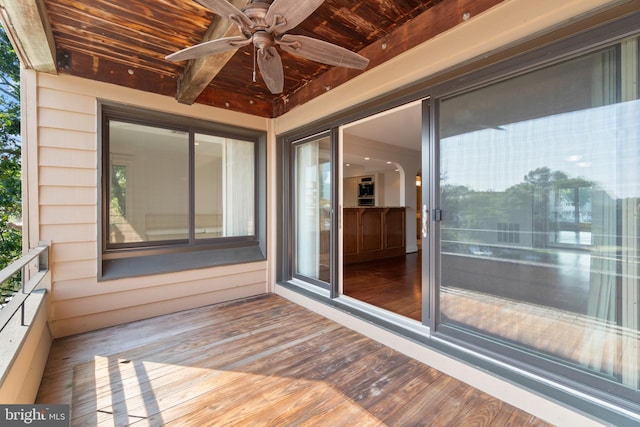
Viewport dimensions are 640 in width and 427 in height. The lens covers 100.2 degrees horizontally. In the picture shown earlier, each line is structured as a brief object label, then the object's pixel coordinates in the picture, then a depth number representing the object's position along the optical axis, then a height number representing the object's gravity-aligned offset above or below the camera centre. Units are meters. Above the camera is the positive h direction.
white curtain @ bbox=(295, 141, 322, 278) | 3.45 +0.05
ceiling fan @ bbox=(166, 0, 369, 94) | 1.33 +1.02
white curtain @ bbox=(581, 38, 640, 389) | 1.32 -0.17
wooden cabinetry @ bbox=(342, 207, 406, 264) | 5.37 -0.46
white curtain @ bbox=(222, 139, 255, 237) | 3.83 +0.36
